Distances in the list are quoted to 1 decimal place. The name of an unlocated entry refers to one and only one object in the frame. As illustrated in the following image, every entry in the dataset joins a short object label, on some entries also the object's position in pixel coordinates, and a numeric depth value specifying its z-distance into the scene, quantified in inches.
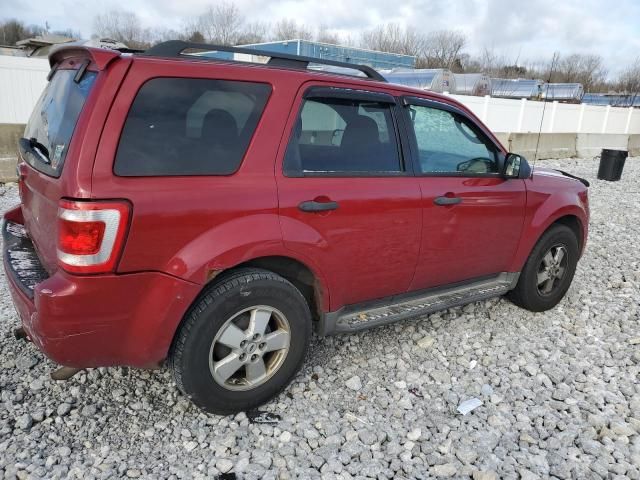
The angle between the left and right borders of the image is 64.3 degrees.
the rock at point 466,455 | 103.2
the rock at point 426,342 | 148.1
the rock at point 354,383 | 126.1
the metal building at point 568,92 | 1248.0
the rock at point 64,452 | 98.8
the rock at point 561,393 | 125.9
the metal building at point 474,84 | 1213.9
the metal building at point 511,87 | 1295.5
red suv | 90.9
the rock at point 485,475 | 97.7
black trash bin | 475.8
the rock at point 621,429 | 112.1
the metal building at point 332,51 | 1133.1
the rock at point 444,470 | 99.4
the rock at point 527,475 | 98.7
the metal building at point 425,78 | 1023.6
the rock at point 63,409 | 110.2
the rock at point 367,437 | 107.5
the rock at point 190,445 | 102.7
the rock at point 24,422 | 105.6
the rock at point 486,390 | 126.4
